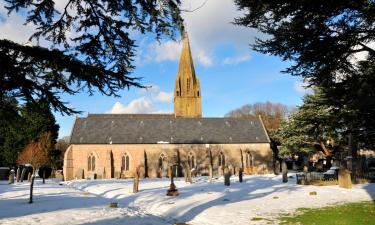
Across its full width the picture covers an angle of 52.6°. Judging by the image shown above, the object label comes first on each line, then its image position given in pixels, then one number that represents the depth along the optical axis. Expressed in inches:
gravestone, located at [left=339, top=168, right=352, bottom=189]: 826.8
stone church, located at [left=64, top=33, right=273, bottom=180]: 1781.5
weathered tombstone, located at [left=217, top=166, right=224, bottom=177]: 1837.6
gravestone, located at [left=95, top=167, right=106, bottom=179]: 1744.6
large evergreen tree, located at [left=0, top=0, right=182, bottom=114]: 270.4
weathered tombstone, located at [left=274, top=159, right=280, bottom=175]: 1748.9
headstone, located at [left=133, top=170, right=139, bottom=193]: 847.1
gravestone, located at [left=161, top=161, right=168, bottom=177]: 1815.7
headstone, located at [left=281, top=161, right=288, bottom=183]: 1093.8
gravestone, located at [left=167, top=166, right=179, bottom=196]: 738.2
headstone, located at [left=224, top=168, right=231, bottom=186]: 1006.4
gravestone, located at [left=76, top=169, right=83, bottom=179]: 1723.7
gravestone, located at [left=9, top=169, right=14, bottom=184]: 1368.2
